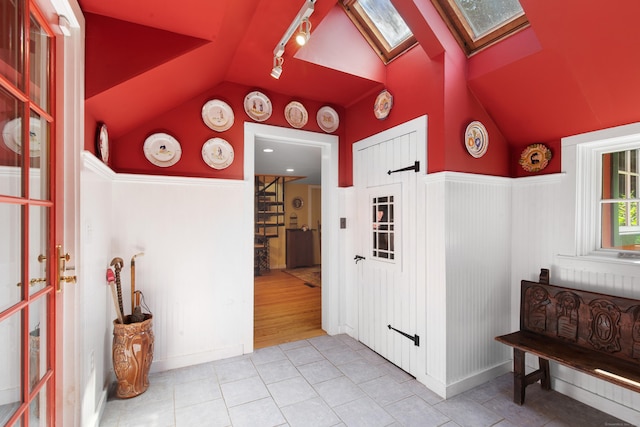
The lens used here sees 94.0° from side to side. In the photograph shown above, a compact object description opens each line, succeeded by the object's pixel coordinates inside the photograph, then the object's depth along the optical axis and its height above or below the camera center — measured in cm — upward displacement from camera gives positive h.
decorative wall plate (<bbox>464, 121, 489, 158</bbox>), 230 +57
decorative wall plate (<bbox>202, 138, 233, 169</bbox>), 270 +54
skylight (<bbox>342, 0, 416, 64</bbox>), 245 +160
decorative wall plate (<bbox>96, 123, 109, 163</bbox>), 187 +45
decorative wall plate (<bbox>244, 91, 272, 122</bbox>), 285 +102
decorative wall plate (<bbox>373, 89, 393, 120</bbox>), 269 +99
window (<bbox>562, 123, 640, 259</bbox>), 206 +15
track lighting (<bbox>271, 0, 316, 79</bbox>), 164 +111
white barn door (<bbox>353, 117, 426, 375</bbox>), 248 -29
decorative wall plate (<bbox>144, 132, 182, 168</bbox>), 250 +53
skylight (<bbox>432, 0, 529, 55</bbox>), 203 +138
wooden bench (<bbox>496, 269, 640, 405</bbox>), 181 -84
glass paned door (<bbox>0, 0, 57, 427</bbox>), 96 -3
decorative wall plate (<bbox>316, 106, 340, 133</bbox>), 320 +101
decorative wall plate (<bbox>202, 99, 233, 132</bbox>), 269 +89
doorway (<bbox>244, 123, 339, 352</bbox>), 313 +9
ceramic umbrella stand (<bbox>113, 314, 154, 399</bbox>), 210 -103
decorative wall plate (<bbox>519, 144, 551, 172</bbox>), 239 +45
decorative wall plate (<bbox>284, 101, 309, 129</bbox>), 302 +100
